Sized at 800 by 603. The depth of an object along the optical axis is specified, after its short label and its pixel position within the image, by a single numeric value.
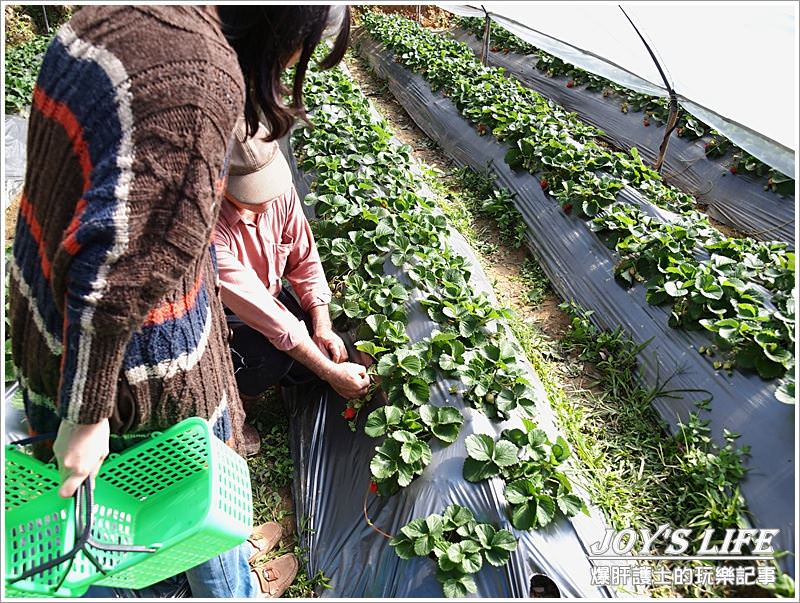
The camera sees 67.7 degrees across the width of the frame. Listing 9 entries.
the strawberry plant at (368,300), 2.62
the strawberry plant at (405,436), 2.05
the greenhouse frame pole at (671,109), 4.23
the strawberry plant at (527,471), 1.91
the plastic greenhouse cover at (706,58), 3.26
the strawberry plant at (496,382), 2.26
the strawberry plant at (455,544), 1.80
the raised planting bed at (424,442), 1.88
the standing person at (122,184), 0.90
